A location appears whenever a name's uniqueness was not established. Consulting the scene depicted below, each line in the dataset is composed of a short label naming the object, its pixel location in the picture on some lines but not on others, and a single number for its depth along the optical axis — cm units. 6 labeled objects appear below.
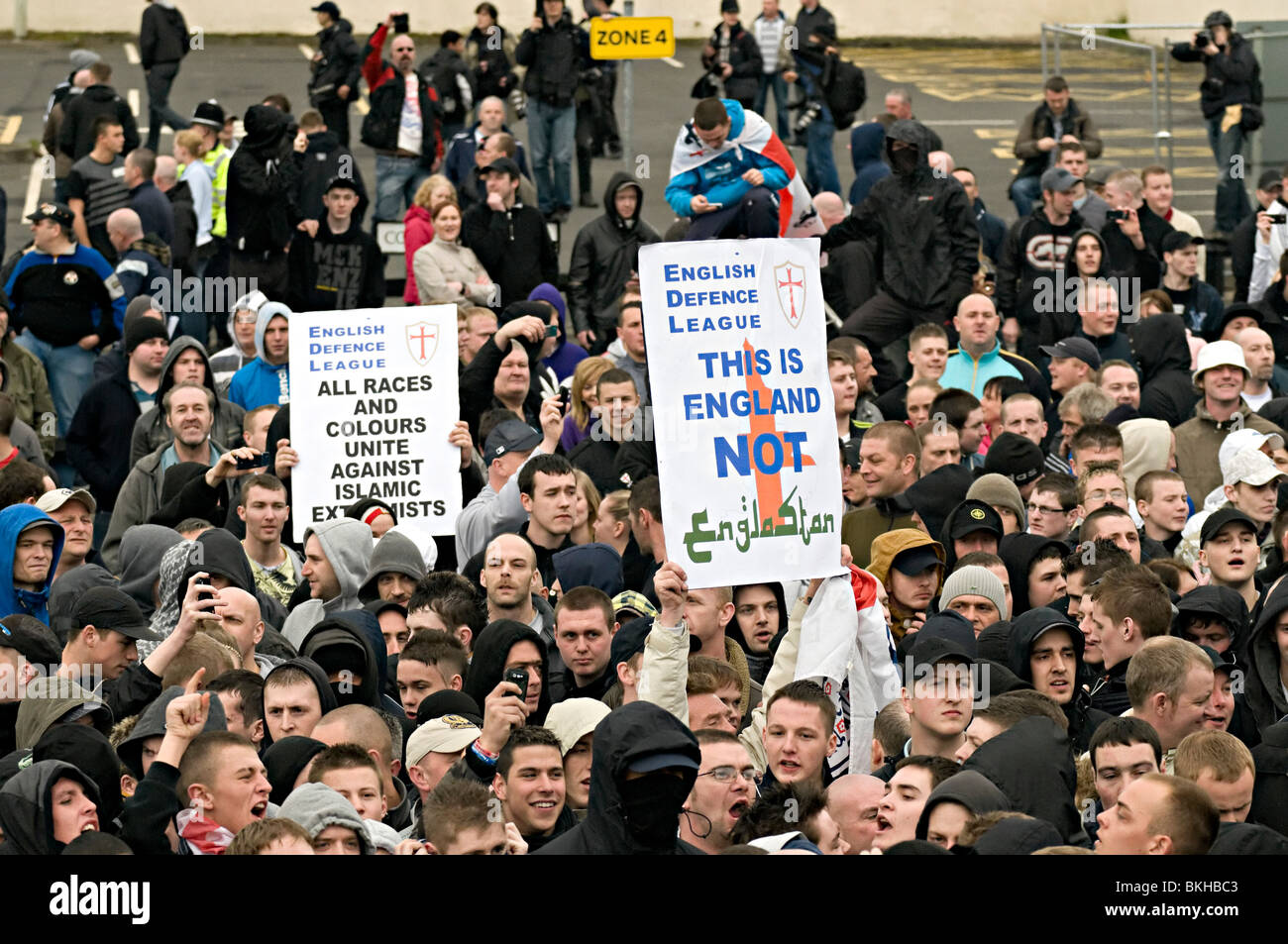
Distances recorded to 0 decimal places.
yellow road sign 1753
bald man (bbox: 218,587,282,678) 874
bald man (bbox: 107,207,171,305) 1612
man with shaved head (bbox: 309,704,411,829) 784
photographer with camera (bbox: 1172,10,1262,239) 2141
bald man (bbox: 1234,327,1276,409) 1348
